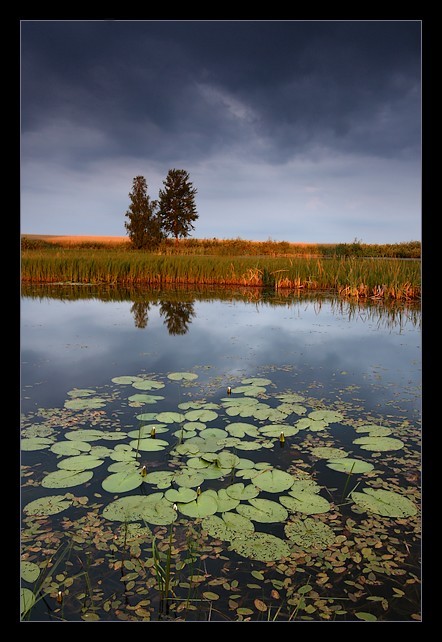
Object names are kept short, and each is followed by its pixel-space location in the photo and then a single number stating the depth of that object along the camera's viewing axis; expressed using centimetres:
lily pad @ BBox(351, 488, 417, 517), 222
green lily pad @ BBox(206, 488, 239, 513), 219
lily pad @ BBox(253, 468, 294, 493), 238
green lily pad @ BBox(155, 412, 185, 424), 335
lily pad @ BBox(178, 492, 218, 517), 215
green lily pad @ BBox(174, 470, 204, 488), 243
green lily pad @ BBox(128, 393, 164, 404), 382
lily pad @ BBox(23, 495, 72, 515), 217
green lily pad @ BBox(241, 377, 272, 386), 438
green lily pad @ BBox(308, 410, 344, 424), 345
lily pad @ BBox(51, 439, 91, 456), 279
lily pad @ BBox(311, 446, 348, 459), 281
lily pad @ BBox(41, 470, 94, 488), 241
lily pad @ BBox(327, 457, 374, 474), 262
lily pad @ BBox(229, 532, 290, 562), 187
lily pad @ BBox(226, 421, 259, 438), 313
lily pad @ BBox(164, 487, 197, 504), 224
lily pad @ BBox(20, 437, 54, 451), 287
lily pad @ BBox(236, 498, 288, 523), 212
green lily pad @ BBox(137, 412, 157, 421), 340
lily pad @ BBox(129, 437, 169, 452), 285
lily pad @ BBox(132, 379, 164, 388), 419
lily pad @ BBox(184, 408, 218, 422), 341
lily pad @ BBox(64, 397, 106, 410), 366
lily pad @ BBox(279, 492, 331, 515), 220
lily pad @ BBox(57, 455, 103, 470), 259
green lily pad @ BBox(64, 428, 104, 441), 301
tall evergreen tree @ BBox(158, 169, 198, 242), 4525
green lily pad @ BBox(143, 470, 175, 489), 242
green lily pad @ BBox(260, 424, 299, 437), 314
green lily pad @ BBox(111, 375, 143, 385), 438
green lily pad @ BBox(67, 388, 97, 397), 400
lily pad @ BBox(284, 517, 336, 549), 196
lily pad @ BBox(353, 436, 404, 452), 295
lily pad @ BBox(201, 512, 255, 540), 199
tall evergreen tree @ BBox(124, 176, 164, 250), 3688
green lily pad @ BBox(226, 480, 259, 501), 229
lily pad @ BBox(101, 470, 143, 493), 235
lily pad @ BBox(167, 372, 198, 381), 454
